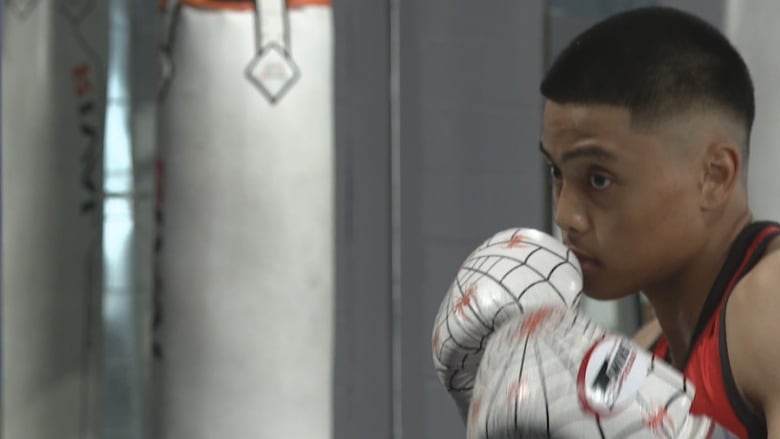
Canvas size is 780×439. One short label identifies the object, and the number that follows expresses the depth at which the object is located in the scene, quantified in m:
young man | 2.37
